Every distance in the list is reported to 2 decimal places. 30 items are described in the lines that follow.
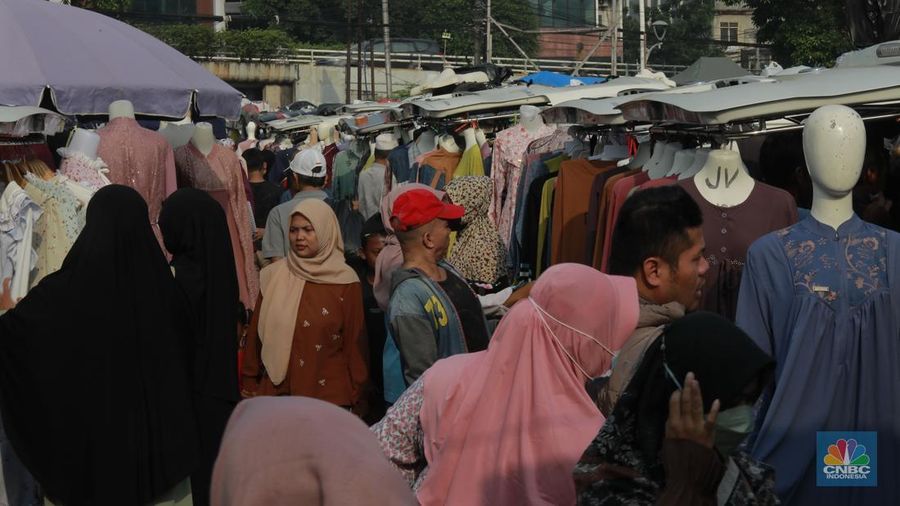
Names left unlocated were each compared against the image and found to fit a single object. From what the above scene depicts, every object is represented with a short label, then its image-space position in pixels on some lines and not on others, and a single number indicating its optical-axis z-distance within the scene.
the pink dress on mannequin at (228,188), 9.86
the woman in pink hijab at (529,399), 3.35
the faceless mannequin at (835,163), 4.37
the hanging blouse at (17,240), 6.65
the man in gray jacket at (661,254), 3.74
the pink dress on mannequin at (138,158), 8.80
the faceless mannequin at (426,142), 12.45
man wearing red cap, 4.70
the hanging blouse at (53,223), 6.90
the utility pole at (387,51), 45.00
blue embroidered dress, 4.25
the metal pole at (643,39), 36.03
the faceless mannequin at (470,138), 11.16
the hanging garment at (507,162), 9.92
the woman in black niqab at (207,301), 5.44
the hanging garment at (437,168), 11.16
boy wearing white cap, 8.24
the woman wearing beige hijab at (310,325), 5.98
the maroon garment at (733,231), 5.25
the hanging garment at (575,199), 7.86
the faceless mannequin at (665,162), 6.43
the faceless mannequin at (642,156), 7.10
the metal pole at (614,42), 38.75
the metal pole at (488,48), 40.53
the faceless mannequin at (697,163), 6.00
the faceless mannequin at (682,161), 6.22
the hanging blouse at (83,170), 7.71
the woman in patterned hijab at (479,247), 8.22
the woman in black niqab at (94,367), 5.00
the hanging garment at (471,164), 10.88
